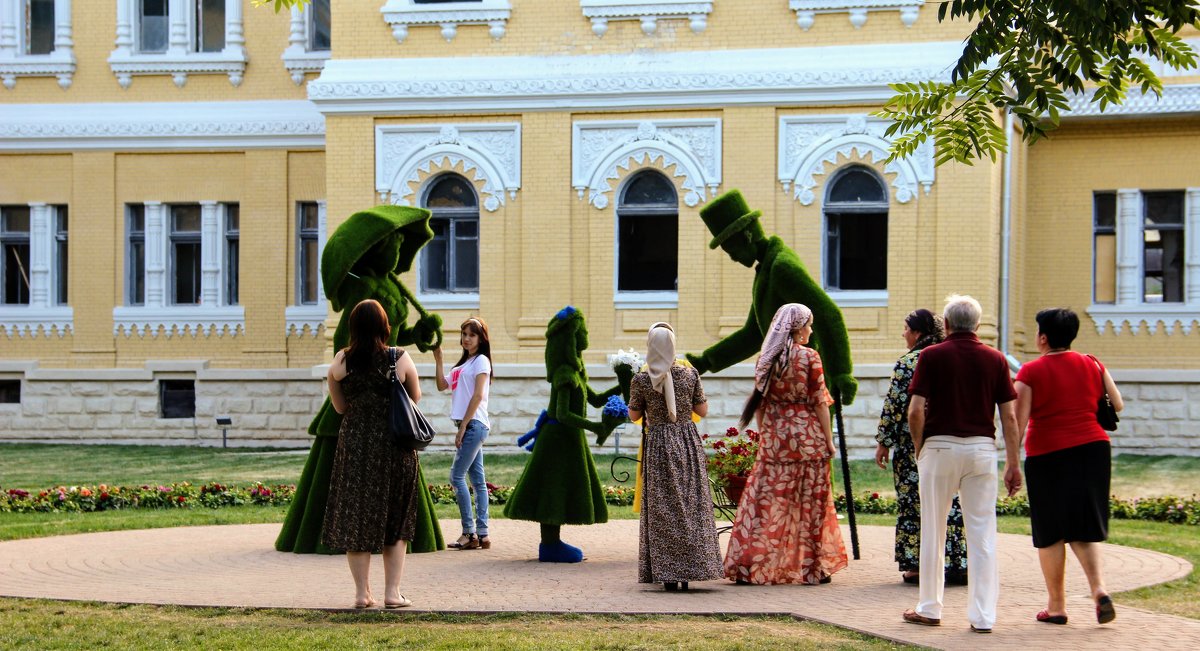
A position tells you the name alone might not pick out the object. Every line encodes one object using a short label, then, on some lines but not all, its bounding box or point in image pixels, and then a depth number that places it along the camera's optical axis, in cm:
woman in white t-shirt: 1223
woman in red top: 873
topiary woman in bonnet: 1174
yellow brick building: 2217
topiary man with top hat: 1127
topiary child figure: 1137
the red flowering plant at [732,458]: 1175
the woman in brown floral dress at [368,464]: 902
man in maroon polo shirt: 856
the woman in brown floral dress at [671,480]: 1000
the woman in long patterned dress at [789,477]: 1036
